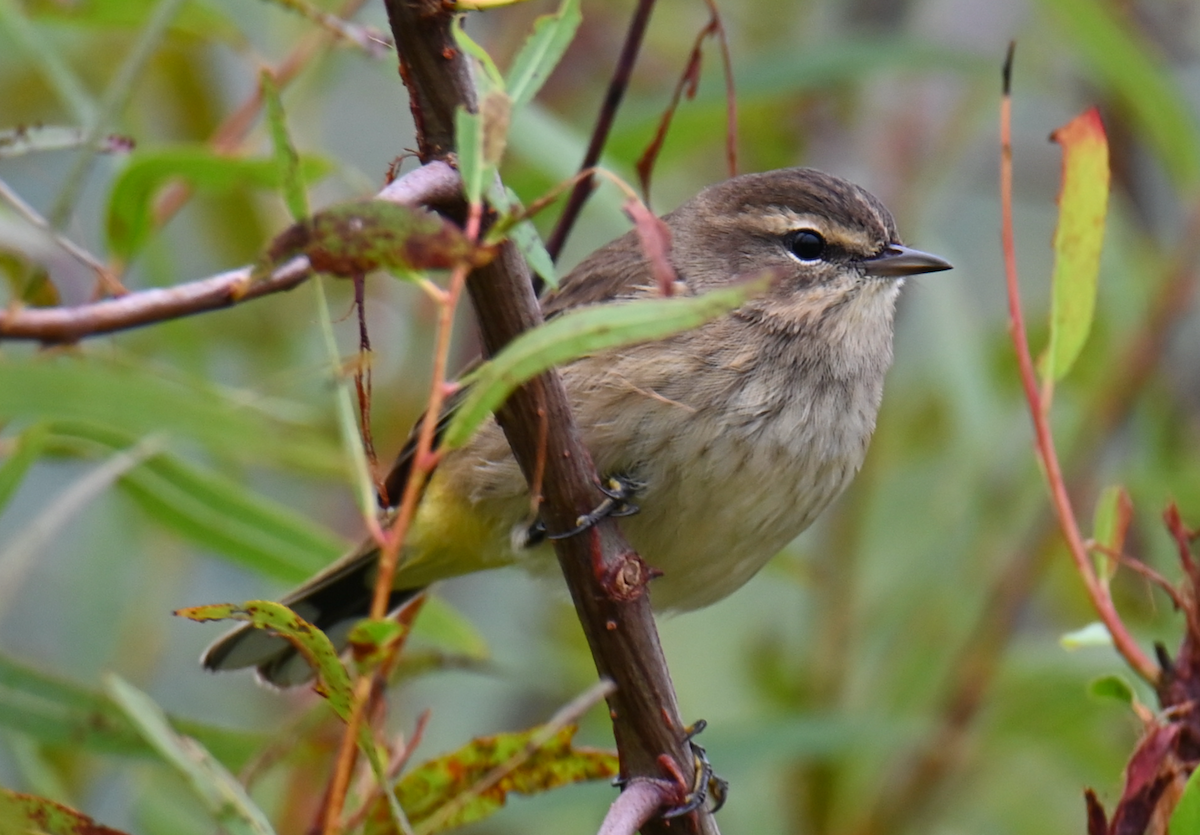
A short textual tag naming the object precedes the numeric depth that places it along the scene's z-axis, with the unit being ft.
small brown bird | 21.03
